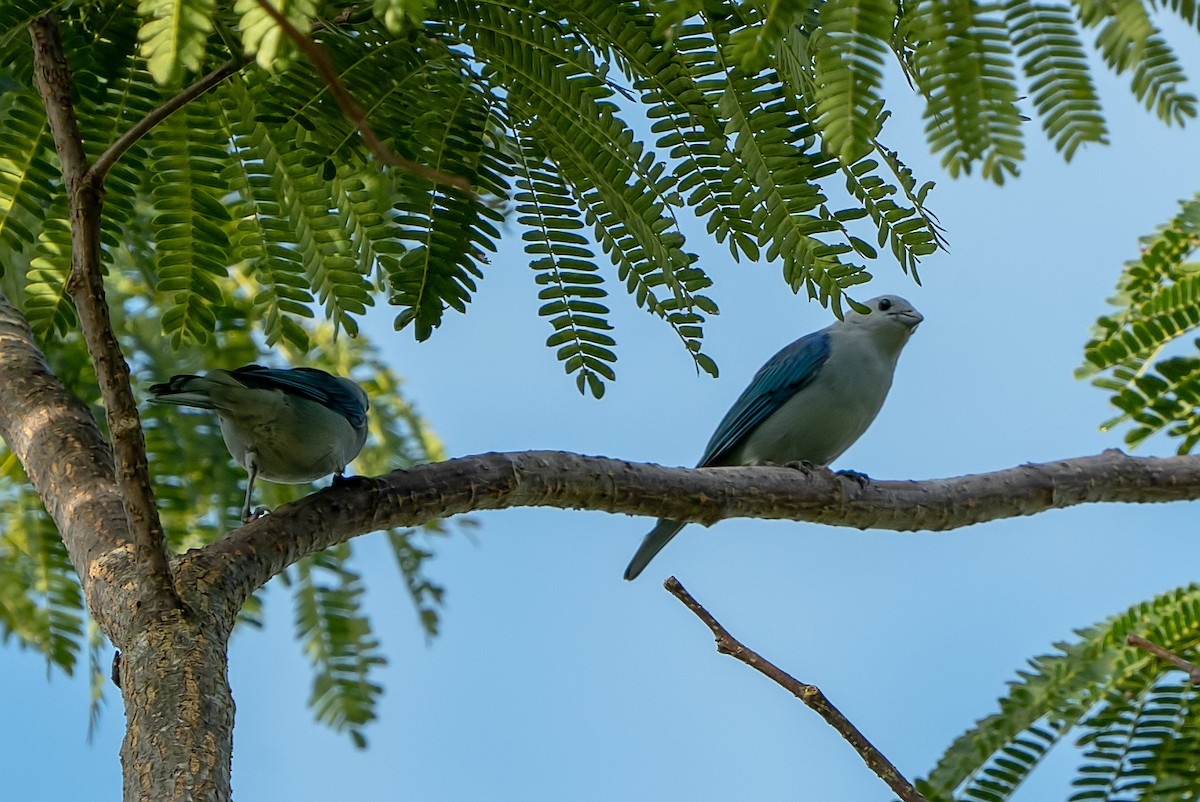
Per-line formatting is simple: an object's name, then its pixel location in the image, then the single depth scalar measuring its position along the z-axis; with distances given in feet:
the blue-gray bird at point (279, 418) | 24.14
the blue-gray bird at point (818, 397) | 37.47
